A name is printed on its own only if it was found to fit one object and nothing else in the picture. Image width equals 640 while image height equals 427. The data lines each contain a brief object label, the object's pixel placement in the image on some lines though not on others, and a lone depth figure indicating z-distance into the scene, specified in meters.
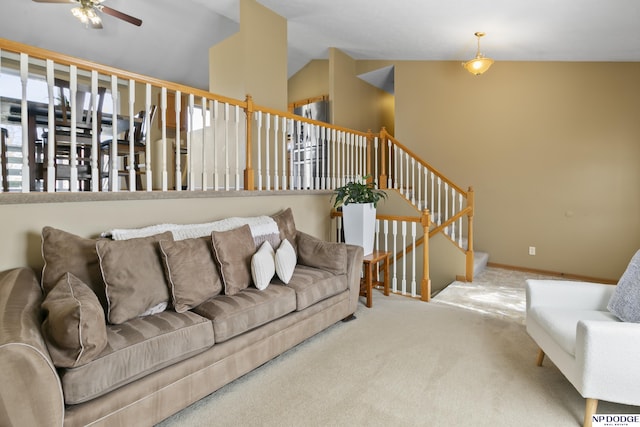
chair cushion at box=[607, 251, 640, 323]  1.83
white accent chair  1.53
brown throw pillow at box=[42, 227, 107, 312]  1.80
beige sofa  1.22
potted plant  3.66
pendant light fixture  4.09
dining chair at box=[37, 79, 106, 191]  2.66
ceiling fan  3.22
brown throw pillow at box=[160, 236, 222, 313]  2.02
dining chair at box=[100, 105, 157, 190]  3.31
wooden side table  3.36
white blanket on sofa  2.20
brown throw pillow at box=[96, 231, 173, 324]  1.81
